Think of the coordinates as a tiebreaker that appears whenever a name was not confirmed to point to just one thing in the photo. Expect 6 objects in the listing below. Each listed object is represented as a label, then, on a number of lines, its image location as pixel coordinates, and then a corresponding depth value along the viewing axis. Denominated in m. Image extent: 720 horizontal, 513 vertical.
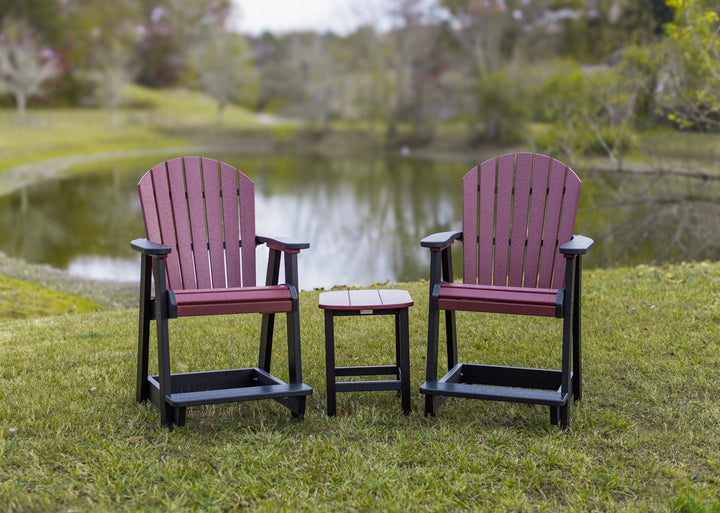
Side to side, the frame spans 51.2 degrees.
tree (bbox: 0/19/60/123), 37.03
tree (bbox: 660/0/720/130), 7.34
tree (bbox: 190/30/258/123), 44.94
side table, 3.02
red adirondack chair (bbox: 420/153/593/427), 3.01
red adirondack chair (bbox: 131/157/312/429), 2.93
